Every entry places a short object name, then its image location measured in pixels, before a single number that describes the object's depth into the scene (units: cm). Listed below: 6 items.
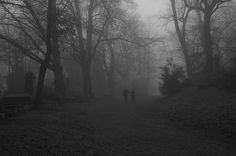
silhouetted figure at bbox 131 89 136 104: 2979
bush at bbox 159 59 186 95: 2523
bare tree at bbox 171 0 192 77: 3148
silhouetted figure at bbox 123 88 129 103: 3067
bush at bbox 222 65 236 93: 1587
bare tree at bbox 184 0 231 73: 2425
